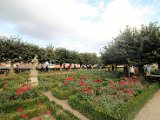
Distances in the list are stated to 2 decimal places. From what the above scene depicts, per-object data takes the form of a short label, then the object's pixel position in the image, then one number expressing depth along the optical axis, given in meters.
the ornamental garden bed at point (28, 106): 4.50
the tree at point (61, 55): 24.91
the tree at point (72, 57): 26.63
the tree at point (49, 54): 22.99
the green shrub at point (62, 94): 6.88
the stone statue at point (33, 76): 8.98
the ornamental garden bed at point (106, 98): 4.48
